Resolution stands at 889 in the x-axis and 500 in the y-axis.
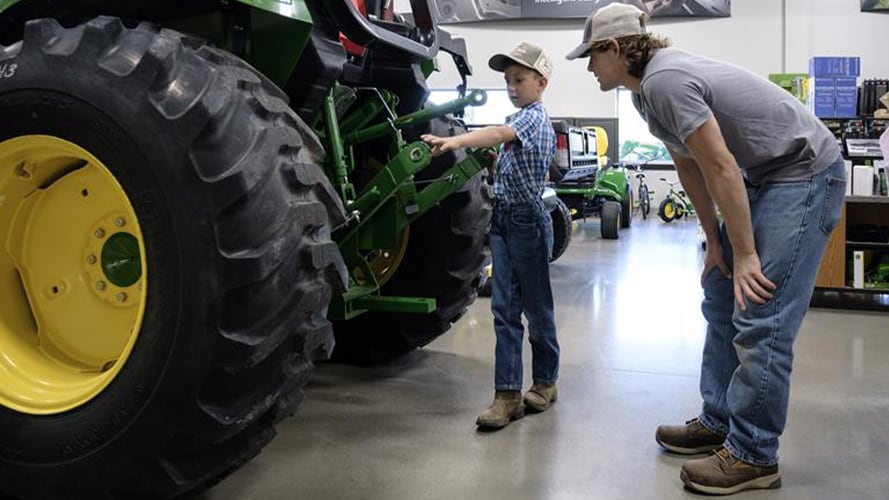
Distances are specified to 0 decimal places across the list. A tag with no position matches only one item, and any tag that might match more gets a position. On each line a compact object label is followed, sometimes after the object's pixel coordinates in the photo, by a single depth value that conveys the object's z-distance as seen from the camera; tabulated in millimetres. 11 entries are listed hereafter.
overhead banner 13547
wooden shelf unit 5395
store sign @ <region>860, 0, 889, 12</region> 12656
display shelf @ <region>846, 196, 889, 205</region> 5398
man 2217
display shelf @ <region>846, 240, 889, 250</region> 5371
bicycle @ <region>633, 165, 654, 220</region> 13219
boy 2949
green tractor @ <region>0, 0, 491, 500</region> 1809
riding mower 9000
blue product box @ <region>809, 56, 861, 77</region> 5891
